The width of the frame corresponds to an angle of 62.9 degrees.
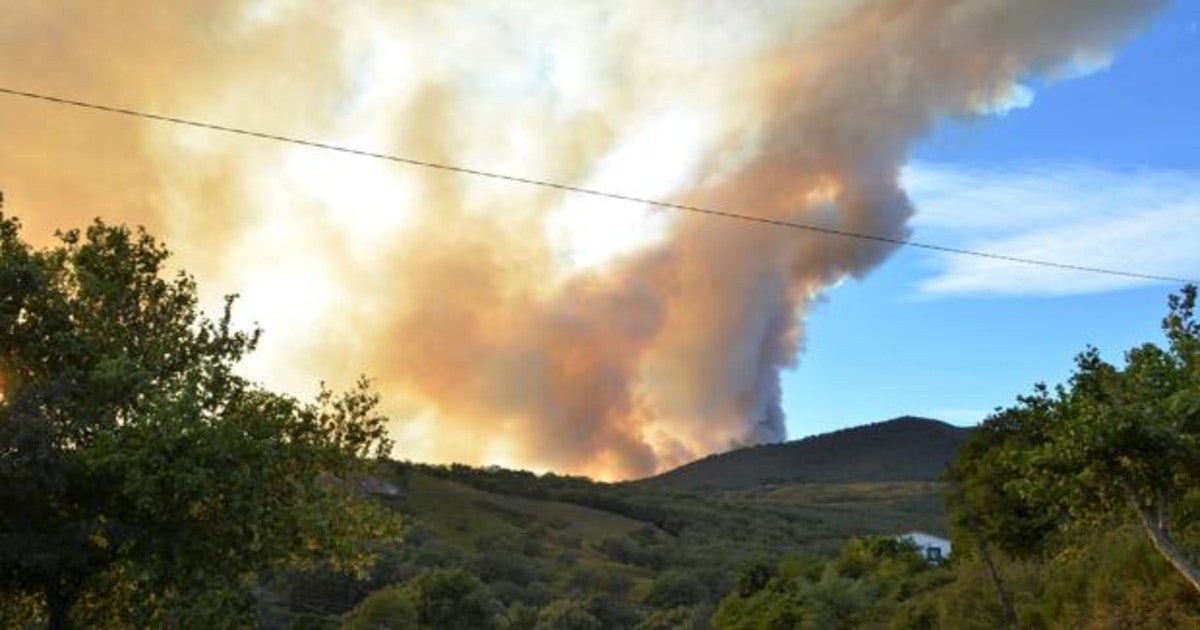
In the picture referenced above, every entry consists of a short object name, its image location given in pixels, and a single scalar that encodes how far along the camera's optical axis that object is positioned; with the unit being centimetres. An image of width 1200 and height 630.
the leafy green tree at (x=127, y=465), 1869
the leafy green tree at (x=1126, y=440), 1509
